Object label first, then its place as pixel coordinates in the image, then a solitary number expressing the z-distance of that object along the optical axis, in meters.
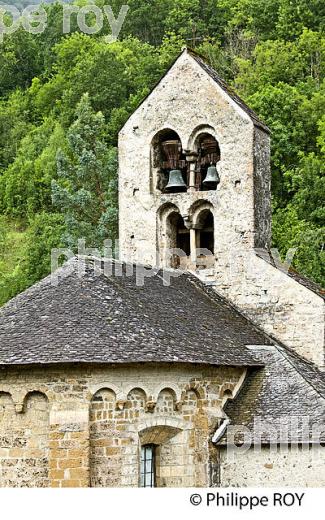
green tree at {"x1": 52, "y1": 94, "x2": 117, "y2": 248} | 45.22
